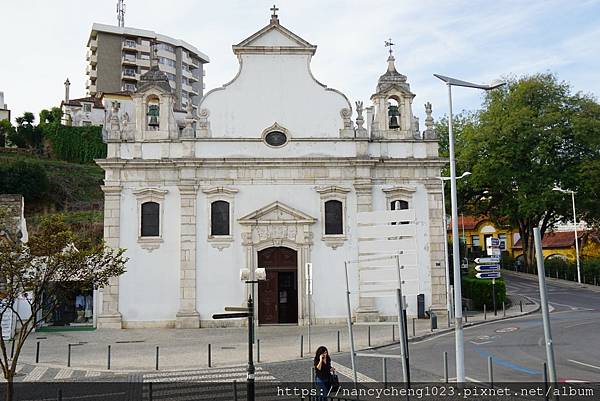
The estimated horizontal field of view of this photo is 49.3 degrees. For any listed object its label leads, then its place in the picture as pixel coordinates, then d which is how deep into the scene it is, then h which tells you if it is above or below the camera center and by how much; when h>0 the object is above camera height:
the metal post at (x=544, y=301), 8.45 -0.54
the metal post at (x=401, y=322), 12.23 -1.10
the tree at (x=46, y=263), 14.06 +0.14
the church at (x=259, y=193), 30.61 +3.49
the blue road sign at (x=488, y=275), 20.95 -0.41
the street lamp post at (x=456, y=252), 14.62 +0.26
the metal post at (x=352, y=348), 13.54 -1.74
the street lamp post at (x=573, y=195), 44.05 +4.63
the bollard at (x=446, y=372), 15.68 -2.62
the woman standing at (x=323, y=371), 12.75 -2.07
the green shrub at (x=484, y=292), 34.12 -1.57
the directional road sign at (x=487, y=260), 21.23 +0.06
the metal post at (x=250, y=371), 12.34 -2.02
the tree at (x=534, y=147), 47.62 +8.54
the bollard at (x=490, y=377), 14.17 -2.50
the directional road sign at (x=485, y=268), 21.02 -0.19
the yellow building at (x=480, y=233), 73.06 +3.28
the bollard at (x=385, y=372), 14.66 -2.45
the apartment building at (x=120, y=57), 80.56 +26.40
